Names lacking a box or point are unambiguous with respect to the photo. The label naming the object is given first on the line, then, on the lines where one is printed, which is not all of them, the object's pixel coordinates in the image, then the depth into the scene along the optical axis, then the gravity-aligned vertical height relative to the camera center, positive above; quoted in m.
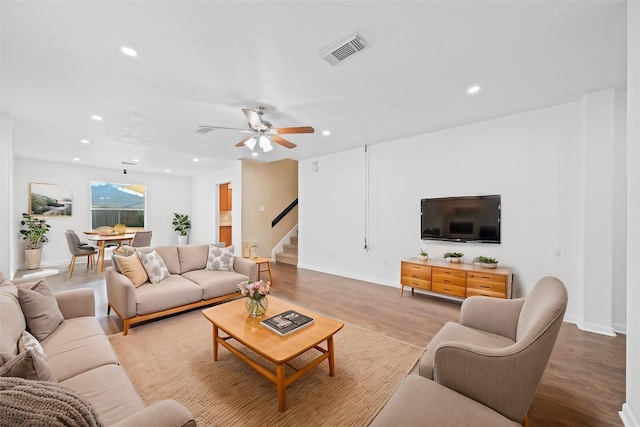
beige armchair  1.11 -0.86
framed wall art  5.96 +0.30
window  6.93 +0.23
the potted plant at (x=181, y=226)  8.20 -0.47
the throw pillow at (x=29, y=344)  1.40 -0.77
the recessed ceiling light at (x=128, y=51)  2.05 +1.37
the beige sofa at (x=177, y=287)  2.71 -0.94
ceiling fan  2.91 +1.06
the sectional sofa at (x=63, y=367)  0.72 -0.80
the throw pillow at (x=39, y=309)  1.74 -0.72
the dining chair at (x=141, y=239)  5.71 -0.65
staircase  6.53 -1.15
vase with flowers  2.22 -0.76
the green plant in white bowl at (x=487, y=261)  3.32 -0.66
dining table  5.39 -0.62
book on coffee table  1.94 -0.92
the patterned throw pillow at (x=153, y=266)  3.16 -0.71
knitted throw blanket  0.66 -0.57
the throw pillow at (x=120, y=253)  2.99 -0.59
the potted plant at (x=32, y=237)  5.53 -0.58
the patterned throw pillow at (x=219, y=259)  3.83 -0.74
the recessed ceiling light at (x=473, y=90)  2.68 +1.38
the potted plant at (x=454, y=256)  3.70 -0.66
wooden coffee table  1.67 -0.96
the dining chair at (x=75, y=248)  5.12 -0.78
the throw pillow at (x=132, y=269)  2.97 -0.70
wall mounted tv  3.49 -0.08
